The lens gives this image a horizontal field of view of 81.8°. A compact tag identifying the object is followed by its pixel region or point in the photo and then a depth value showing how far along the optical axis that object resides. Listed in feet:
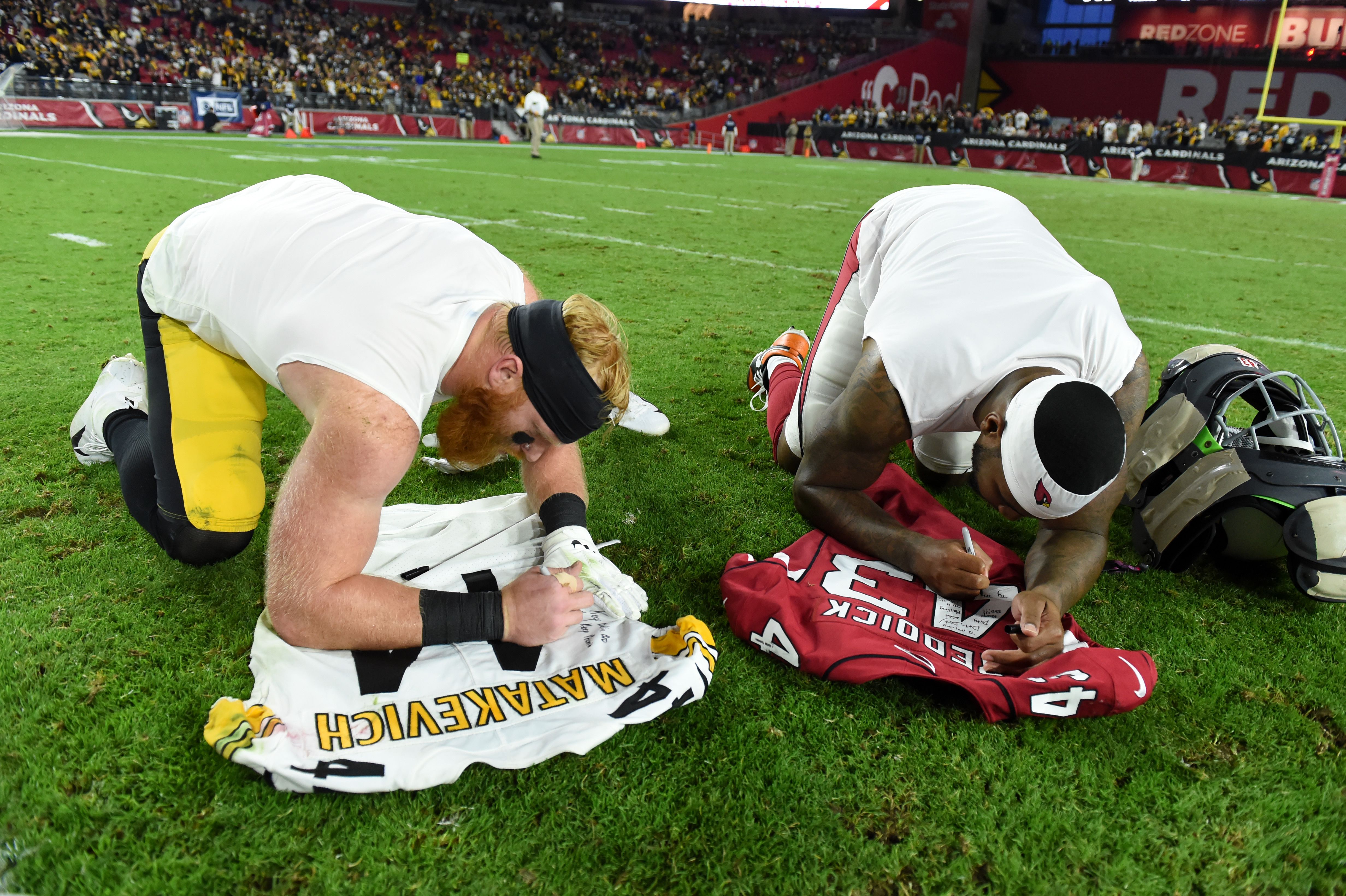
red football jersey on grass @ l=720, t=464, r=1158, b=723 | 6.42
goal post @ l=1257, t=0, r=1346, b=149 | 60.59
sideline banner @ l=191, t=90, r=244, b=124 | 70.08
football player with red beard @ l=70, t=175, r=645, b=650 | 5.48
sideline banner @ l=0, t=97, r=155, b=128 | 61.87
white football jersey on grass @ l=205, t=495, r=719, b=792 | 5.59
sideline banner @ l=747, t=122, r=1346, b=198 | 64.13
